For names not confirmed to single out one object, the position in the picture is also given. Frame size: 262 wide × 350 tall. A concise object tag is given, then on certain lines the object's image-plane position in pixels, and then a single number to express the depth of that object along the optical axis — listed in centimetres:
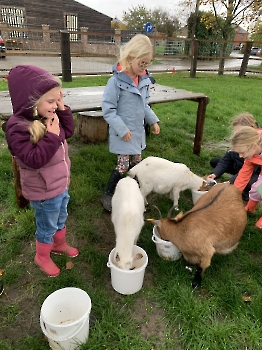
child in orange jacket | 313
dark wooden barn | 2912
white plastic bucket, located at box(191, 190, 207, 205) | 364
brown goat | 256
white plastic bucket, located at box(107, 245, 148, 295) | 236
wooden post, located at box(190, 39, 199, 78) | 1365
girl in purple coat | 196
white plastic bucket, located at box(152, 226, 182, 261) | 273
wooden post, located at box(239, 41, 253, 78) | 1549
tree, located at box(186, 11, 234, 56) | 1888
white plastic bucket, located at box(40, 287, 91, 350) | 184
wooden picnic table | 400
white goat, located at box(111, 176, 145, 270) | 248
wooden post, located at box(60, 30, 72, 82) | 1007
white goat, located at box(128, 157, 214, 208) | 360
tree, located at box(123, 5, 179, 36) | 3403
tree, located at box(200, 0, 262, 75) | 1722
